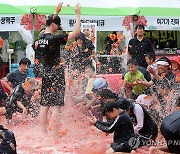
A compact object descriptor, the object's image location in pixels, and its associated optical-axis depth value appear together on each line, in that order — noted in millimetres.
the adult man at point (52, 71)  7647
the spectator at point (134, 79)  9484
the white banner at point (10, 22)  13200
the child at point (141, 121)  6919
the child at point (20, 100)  9612
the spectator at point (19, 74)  10355
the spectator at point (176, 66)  10449
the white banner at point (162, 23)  14761
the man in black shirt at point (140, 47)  10669
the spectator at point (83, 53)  11107
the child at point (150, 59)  10369
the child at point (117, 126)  6476
